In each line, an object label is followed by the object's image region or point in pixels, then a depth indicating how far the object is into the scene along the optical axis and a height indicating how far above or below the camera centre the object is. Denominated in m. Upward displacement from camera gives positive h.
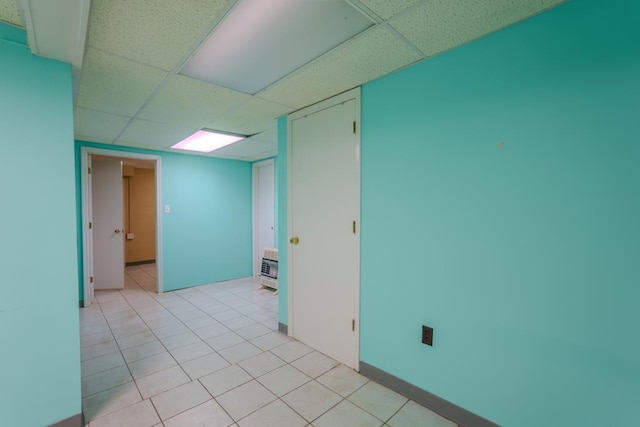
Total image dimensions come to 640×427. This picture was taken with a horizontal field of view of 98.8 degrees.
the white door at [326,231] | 2.36 -0.22
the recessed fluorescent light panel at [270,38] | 1.40 +1.00
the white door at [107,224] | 4.61 -0.30
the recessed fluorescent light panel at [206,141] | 3.69 +0.96
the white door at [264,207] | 5.34 +0.00
